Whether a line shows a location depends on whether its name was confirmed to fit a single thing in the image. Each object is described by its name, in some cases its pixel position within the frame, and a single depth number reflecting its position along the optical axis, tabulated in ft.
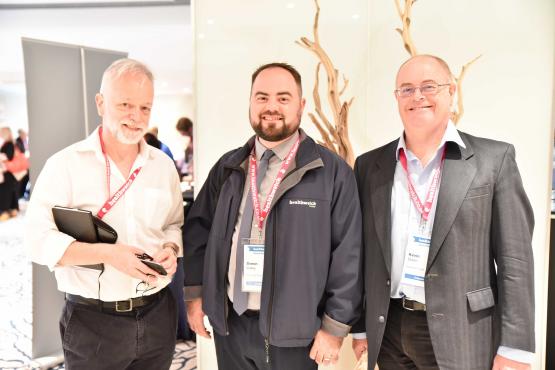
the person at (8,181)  30.12
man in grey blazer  4.72
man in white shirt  5.05
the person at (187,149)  17.72
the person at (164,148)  11.30
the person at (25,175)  34.81
